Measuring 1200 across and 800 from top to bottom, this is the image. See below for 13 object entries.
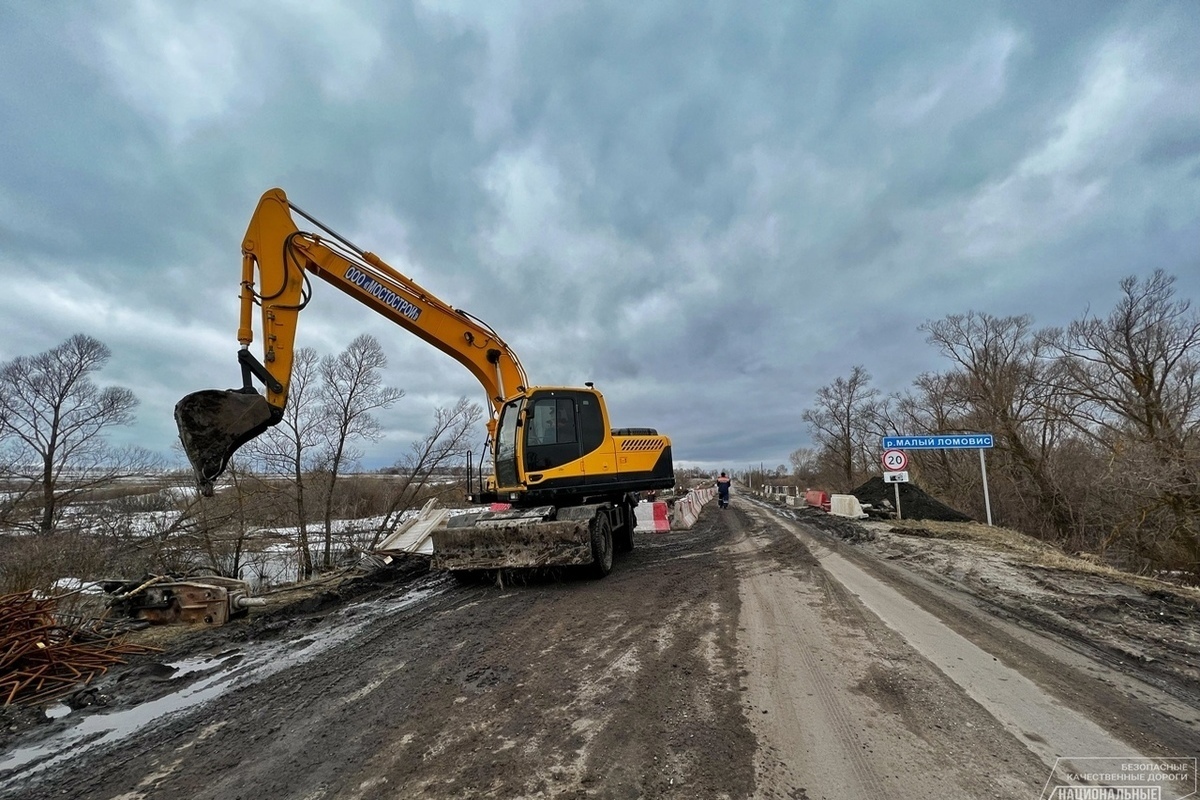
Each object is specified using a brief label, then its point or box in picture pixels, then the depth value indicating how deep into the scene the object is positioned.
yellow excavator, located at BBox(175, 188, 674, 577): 6.19
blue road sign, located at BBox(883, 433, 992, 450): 13.77
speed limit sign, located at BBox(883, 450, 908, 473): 15.33
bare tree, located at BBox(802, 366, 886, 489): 46.31
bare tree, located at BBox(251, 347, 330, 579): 15.69
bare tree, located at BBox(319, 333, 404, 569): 17.36
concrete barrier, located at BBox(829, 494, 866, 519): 17.95
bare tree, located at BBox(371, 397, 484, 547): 18.33
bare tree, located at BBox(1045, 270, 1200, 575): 12.23
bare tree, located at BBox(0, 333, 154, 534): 14.45
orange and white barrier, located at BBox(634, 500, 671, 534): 16.17
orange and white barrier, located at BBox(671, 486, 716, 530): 17.38
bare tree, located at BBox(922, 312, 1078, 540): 19.70
